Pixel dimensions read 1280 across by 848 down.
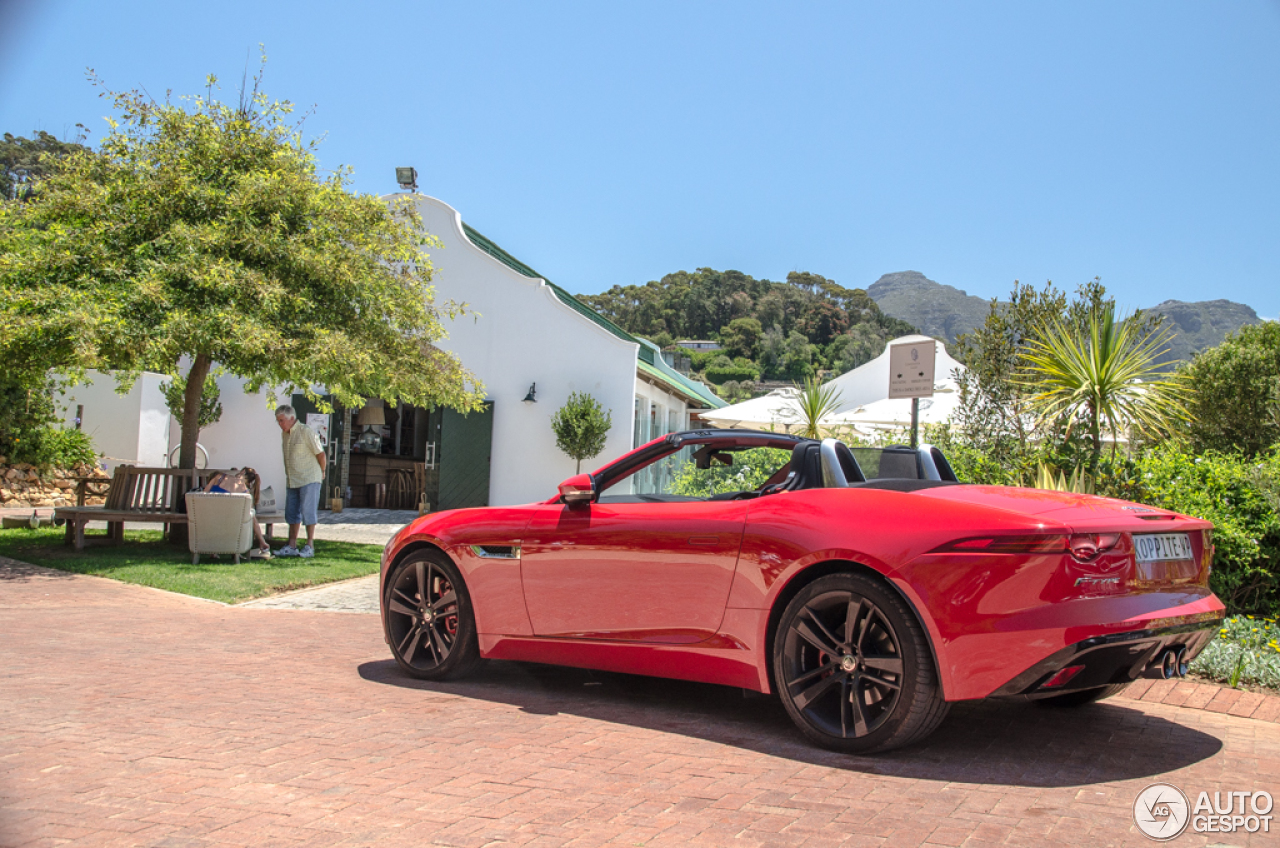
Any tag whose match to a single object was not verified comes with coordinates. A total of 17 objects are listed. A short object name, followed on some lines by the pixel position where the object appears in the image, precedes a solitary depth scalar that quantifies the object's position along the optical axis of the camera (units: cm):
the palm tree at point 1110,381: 862
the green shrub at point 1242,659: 526
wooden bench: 1052
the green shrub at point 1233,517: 644
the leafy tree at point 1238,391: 2059
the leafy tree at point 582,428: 1828
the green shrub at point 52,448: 1692
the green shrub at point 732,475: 912
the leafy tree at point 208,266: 932
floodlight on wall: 2027
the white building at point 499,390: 1898
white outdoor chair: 973
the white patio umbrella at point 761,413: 1705
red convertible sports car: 337
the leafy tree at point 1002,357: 1300
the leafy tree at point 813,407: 1680
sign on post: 754
